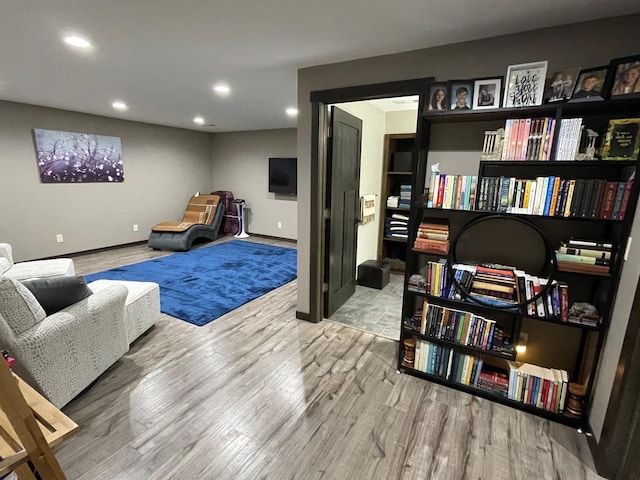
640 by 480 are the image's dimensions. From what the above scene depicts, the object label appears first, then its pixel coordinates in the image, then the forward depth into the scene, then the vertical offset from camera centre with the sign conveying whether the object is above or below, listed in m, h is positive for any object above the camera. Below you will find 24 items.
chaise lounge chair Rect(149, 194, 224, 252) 5.57 -0.90
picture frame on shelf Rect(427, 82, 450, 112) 1.89 +0.51
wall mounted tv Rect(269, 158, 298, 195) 6.26 +0.08
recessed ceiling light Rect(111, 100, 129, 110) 4.08 +0.96
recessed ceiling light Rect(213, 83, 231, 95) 3.21 +0.94
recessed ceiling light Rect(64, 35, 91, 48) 2.06 +0.90
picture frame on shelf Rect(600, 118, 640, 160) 1.52 +0.22
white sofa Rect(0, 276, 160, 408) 1.61 -0.93
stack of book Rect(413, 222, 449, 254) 2.03 -0.36
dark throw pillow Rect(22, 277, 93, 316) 1.84 -0.68
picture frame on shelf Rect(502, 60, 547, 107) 1.65 +0.53
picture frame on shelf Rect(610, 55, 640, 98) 1.45 +0.50
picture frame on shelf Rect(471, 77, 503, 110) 1.77 +0.51
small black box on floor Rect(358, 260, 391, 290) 3.92 -1.16
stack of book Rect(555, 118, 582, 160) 1.62 +0.24
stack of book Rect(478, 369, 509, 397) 1.99 -1.25
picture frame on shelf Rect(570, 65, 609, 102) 1.54 +0.49
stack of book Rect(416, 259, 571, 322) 1.80 -0.62
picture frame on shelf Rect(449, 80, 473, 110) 1.83 +0.52
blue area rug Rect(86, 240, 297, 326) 3.32 -1.30
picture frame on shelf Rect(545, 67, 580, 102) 1.61 +0.51
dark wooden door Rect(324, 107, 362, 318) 2.87 -0.25
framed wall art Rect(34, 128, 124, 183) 4.59 +0.30
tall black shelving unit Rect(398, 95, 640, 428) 1.63 -0.28
